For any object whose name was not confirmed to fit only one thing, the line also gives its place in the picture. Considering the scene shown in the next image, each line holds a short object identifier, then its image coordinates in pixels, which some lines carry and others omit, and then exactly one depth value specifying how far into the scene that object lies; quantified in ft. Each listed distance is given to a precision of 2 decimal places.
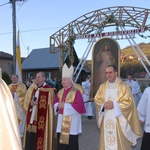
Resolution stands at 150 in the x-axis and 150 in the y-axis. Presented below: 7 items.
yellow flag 38.58
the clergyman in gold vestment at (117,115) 15.15
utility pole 45.06
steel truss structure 31.01
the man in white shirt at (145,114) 15.72
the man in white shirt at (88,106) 36.87
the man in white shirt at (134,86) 40.74
